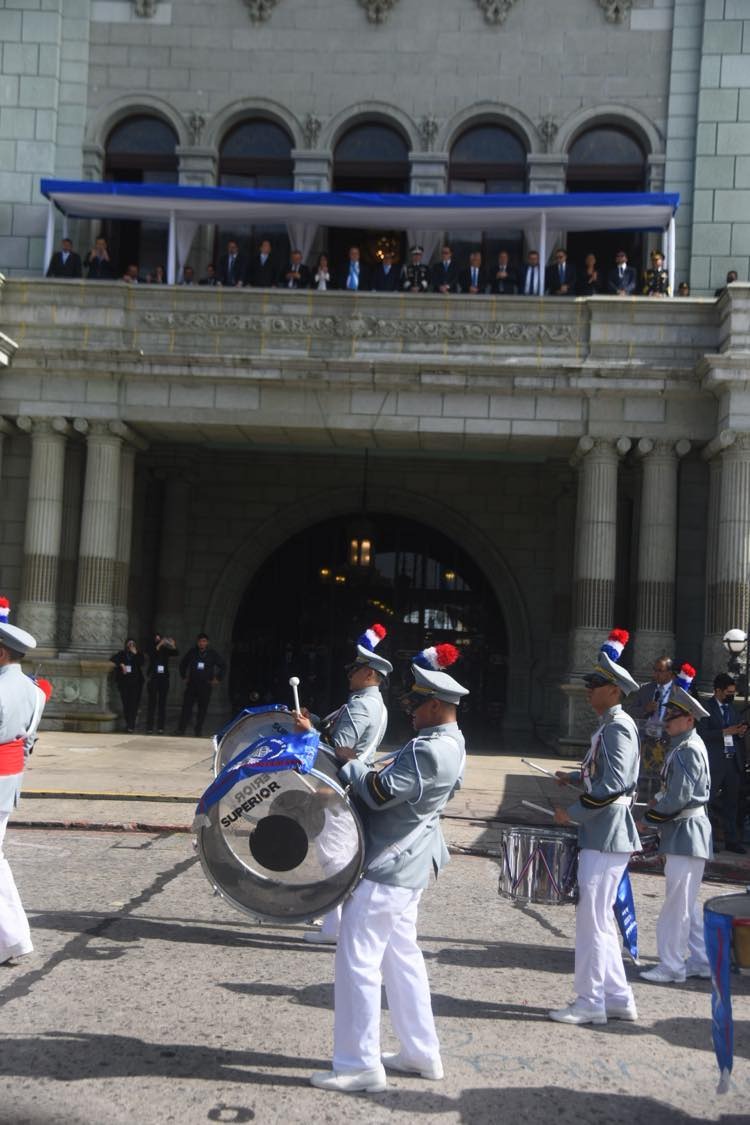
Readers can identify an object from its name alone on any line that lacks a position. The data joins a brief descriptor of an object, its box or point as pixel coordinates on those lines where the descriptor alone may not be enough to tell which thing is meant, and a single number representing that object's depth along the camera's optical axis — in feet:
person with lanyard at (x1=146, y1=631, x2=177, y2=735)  76.02
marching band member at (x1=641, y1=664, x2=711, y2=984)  25.95
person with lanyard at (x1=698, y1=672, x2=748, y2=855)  44.24
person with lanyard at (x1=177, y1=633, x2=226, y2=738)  74.59
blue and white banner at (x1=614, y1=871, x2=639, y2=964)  24.80
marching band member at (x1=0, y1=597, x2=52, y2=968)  24.14
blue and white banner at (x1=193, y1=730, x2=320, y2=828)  19.65
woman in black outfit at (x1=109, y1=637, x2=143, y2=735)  72.13
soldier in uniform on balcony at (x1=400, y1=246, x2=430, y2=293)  72.43
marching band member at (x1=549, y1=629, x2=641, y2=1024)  22.40
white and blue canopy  72.84
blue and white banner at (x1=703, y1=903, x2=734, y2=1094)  17.40
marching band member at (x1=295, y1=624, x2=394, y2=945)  27.71
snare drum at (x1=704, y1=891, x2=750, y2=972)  17.38
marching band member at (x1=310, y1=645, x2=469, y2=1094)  18.58
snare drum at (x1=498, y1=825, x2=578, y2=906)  23.66
